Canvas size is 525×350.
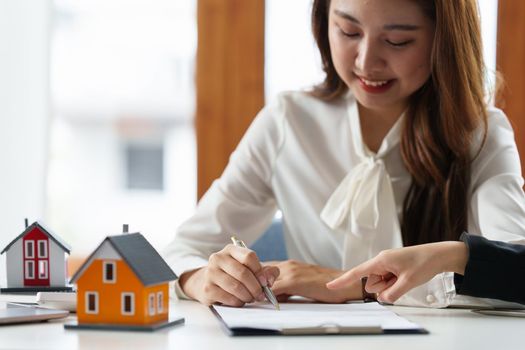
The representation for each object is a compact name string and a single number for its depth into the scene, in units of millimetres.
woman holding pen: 1657
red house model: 1527
